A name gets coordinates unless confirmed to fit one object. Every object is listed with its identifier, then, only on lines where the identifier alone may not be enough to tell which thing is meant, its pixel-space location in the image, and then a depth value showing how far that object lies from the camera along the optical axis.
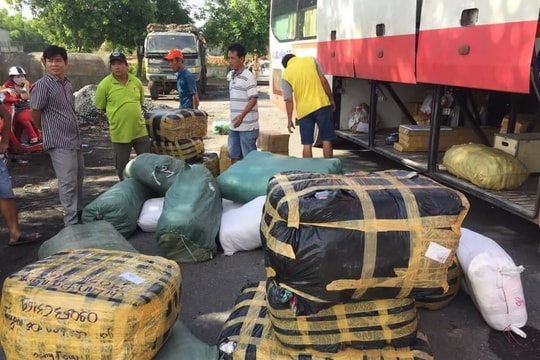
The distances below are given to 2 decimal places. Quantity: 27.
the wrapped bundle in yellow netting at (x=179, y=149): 5.41
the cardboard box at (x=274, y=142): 6.04
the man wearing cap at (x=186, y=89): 6.31
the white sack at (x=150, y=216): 4.16
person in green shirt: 4.76
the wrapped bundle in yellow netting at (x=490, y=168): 4.01
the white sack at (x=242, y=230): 3.73
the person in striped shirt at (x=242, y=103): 5.07
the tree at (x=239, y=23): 27.77
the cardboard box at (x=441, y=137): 5.68
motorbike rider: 7.09
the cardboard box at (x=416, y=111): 6.82
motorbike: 6.98
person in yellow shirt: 5.69
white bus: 3.36
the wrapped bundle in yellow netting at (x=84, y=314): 1.99
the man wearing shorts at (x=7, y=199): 3.87
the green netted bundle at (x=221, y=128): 9.63
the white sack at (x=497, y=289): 2.66
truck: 17.58
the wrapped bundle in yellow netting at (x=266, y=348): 2.14
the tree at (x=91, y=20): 23.05
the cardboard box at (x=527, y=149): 4.24
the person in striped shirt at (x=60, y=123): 3.86
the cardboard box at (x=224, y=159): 5.80
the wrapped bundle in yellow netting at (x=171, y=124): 5.36
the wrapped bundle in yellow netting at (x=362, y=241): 2.02
